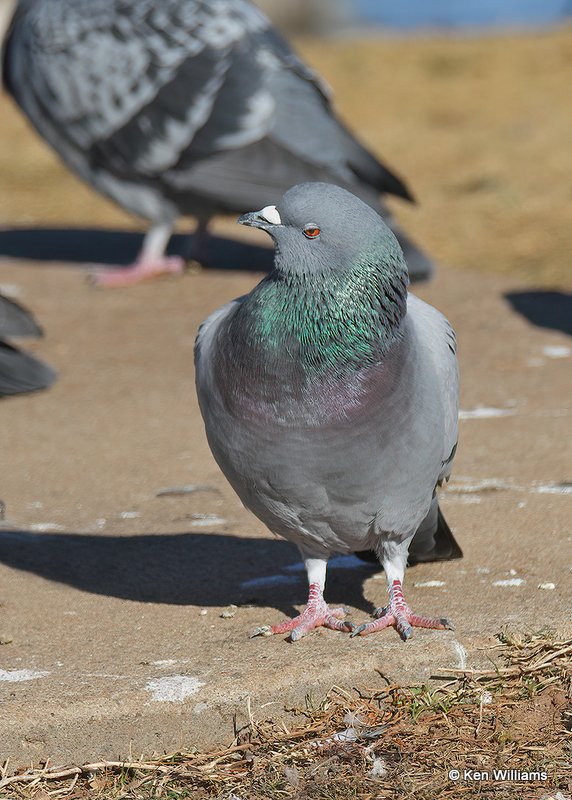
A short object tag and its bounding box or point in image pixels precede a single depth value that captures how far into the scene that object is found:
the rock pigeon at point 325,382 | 6.20
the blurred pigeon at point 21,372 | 11.81
